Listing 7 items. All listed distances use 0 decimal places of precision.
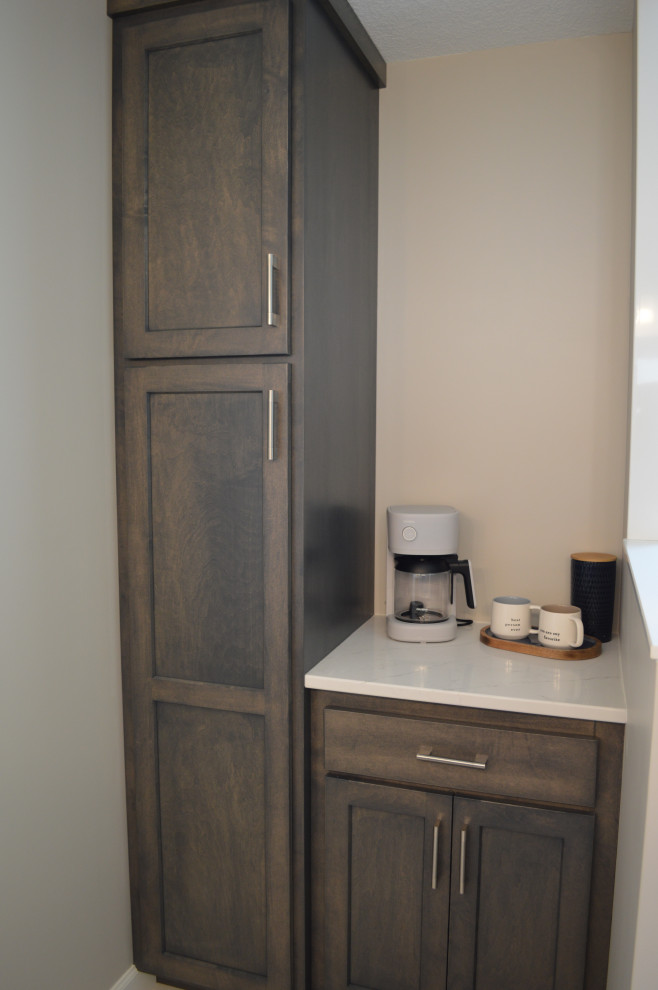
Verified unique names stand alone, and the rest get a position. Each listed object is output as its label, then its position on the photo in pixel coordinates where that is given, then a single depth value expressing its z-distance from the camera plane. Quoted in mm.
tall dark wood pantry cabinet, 1603
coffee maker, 1898
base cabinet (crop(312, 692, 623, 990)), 1502
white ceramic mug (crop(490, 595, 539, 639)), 1851
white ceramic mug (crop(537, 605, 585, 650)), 1782
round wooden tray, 1764
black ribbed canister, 1878
